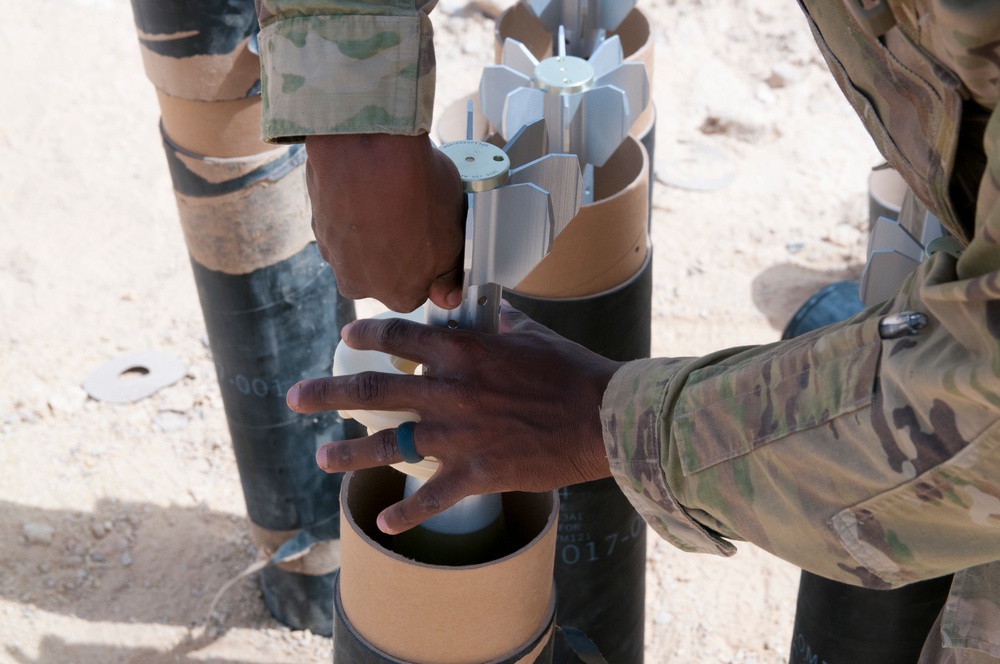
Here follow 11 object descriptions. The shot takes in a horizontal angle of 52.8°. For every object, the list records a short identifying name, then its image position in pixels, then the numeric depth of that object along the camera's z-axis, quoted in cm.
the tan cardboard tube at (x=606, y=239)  179
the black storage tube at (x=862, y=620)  177
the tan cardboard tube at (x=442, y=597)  125
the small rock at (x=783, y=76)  589
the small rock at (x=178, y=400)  356
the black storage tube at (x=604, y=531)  190
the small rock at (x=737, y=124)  554
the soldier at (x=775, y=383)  88
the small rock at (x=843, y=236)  466
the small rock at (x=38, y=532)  290
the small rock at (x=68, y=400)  352
